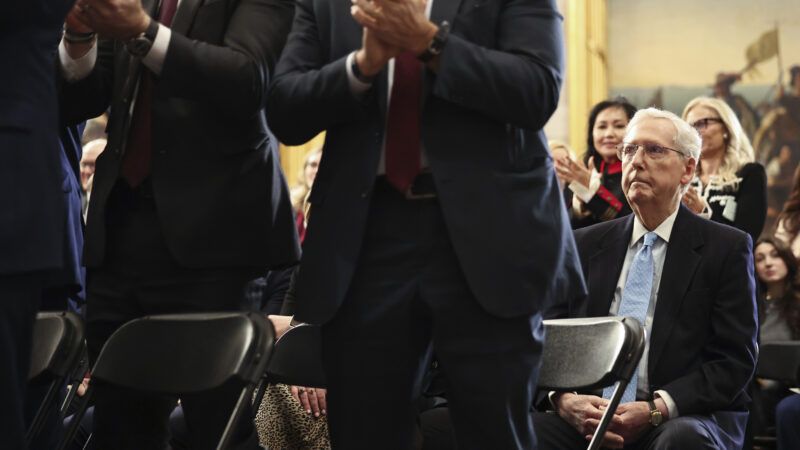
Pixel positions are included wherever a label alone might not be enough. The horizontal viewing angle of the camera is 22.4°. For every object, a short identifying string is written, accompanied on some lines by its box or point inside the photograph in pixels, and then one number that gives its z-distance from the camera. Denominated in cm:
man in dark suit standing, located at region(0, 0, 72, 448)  393
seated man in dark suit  605
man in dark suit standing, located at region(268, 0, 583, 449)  426
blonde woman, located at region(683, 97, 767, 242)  946
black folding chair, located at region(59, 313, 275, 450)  436
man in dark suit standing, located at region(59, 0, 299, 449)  497
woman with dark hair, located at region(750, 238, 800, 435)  937
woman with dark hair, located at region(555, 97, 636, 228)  905
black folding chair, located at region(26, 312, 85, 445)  494
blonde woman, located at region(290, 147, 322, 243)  1051
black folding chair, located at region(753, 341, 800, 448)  776
